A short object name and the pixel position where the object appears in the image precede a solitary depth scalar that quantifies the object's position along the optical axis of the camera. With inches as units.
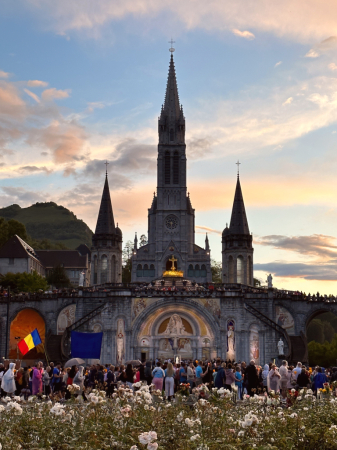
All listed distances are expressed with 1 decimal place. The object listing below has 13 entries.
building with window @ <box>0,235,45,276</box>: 3528.5
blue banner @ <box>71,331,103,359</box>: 1750.7
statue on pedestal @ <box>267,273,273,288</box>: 2487.0
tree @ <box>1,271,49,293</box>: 2849.4
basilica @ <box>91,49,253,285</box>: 3508.9
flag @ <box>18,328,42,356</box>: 1399.4
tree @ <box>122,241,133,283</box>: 4456.2
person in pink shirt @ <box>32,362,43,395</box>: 928.3
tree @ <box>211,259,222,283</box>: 4687.7
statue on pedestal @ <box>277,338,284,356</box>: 2098.9
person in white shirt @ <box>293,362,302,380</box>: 963.8
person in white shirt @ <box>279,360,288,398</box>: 951.0
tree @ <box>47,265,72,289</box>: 3809.1
